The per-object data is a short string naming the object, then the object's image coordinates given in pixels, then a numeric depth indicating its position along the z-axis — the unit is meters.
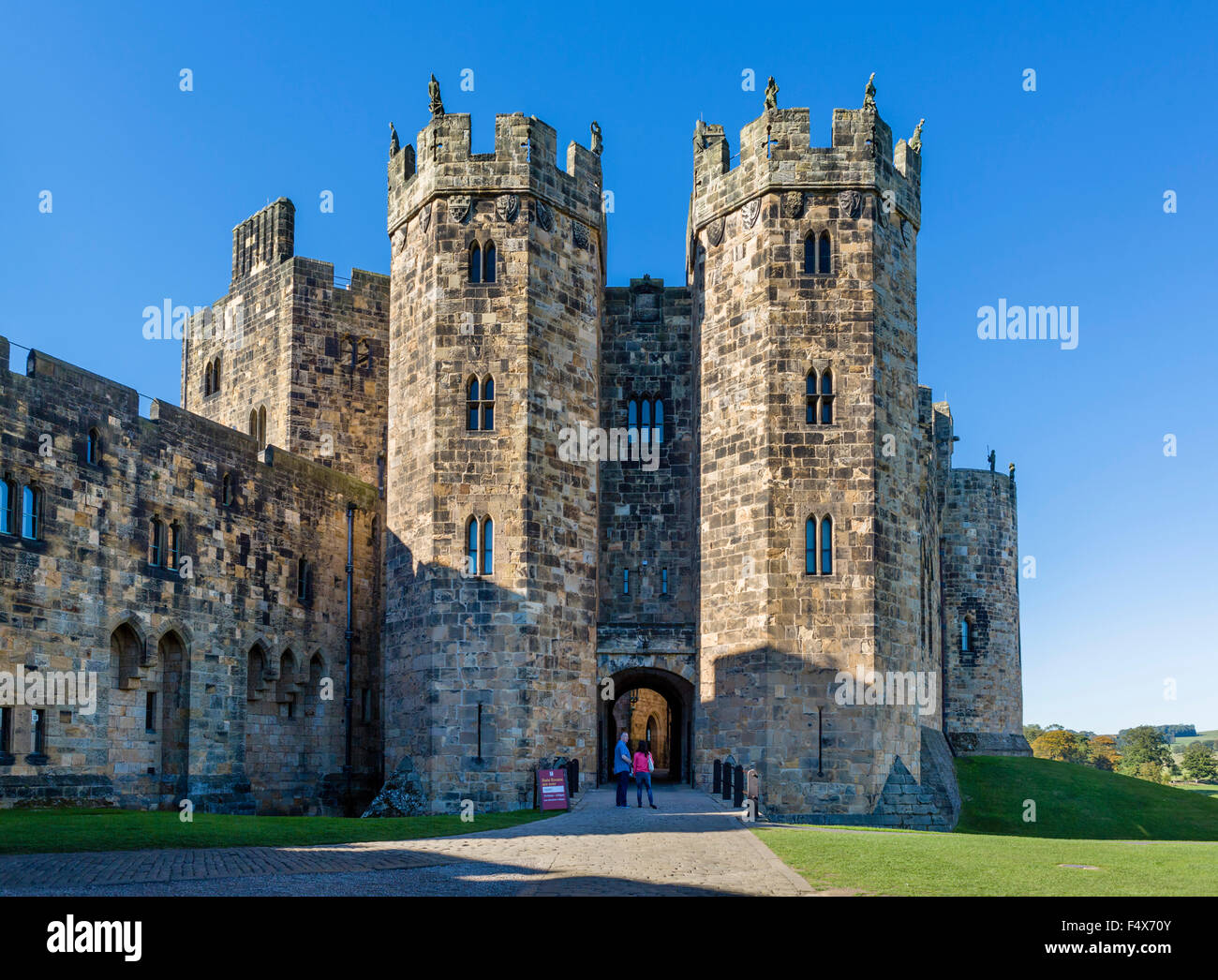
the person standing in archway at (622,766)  26.42
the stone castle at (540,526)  28.27
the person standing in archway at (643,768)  26.48
